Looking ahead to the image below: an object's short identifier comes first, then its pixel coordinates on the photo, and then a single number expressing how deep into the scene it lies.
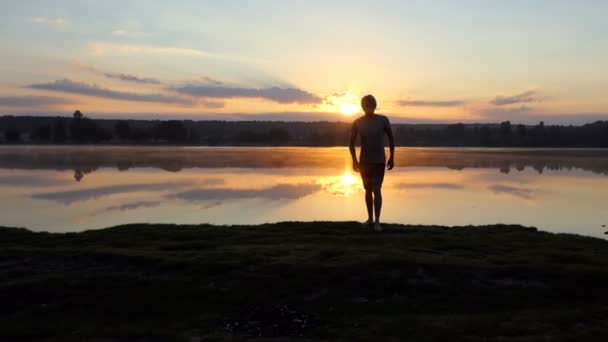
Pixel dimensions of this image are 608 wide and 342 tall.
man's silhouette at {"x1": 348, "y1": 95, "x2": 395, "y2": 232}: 12.46
